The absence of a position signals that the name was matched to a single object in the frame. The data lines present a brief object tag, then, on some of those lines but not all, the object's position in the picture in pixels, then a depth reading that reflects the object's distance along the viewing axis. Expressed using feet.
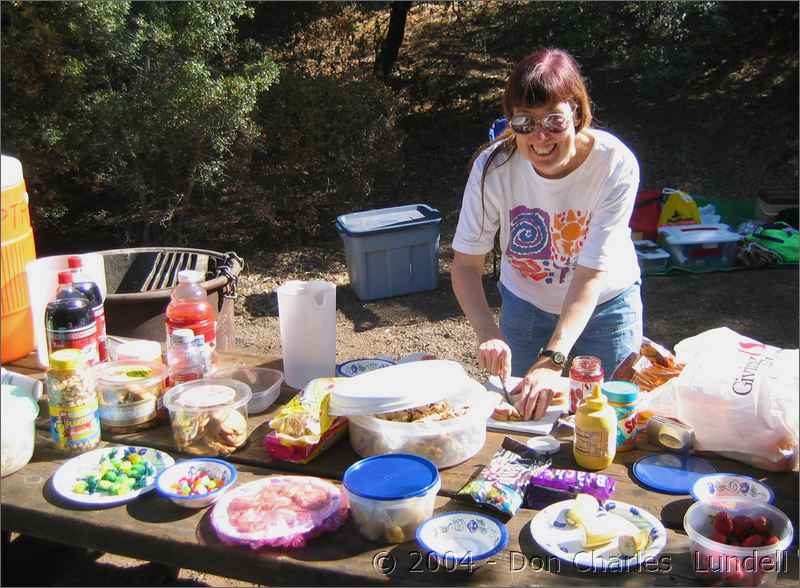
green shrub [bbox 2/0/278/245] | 18.19
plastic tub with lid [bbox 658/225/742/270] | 20.26
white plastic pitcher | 7.32
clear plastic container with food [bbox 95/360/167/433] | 6.85
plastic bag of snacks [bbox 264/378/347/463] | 6.24
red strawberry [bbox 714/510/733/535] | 5.08
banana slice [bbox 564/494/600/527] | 5.28
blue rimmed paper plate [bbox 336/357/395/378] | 7.70
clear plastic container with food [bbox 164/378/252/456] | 6.40
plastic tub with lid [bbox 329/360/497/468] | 5.92
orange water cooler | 7.54
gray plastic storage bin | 19.21
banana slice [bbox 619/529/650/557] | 5.01
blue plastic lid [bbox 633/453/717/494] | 5.80
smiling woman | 7.15
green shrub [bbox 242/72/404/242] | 22.13
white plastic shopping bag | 5.78
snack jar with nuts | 6.12
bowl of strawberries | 4.83
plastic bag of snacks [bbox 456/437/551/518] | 5.47
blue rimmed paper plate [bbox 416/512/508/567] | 4.98
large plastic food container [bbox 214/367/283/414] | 7.20
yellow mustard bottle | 5.92
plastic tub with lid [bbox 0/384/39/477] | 6.10
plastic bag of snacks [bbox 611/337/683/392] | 7.03
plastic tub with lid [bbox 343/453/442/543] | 5.19
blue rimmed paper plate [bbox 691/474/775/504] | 5.54
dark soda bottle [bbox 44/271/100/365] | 6.86
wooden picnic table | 4.94
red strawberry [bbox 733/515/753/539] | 5.06
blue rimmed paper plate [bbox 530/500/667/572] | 4.96
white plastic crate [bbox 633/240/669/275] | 20.33
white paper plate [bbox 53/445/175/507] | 5.77
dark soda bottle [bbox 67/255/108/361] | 7.28
